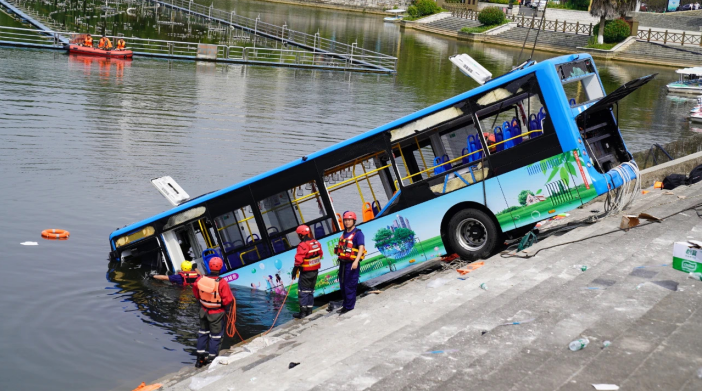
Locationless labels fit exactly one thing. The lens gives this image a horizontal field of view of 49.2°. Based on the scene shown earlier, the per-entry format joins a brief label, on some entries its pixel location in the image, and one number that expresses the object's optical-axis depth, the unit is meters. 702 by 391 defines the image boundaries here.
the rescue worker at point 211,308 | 11.17
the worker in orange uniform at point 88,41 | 47.28
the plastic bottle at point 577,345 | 8.87
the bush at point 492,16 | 82.44
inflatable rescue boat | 46.28
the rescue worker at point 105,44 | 46.78
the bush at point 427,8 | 95.38
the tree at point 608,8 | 69.62
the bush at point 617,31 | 71.56
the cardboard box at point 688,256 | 9.84
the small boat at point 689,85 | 48.80
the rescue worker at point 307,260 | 12.63
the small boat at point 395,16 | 97.88
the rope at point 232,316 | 11.60
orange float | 18.06
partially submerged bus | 13.02
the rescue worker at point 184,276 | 14.58
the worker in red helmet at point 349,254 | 12.11
